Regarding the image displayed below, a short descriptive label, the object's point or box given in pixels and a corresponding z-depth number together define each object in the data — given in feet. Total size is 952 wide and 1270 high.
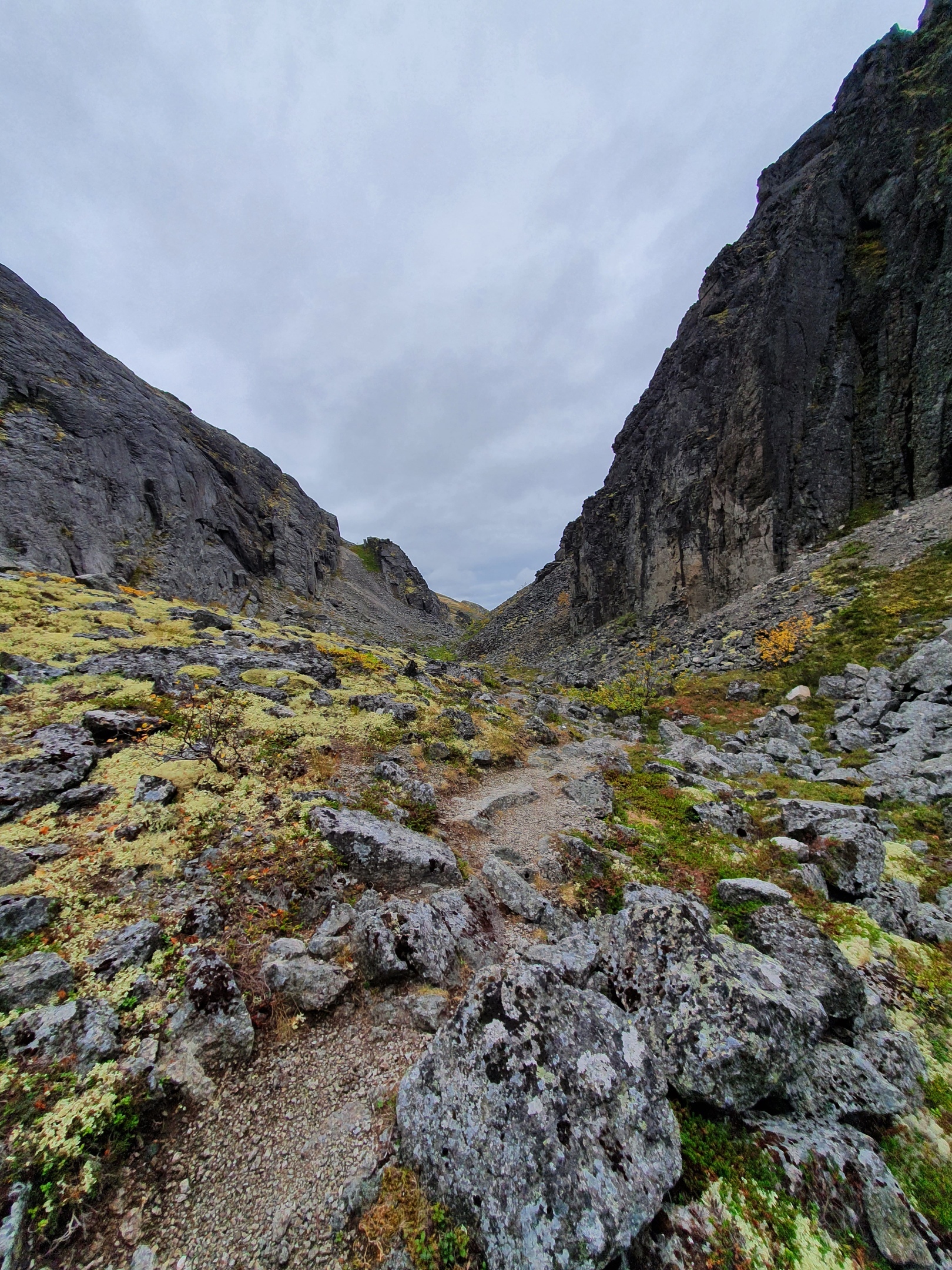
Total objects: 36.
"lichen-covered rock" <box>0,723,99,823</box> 26.27
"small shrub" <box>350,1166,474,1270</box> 11.49
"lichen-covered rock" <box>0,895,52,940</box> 18.47
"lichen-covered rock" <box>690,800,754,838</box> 34.53
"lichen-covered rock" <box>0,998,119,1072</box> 14.46
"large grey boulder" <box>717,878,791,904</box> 24.06
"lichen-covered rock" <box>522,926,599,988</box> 19.45
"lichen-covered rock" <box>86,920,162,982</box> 17.70
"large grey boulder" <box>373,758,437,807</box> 37.93
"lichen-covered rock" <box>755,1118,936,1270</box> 11.89
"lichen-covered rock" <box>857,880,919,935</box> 24.41
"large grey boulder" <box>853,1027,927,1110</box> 16.47
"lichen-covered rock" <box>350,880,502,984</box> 20.30
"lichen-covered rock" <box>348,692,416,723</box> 55.42
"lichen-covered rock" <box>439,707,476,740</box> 56.13
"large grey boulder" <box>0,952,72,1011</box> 15.71
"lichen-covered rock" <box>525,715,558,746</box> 63.46
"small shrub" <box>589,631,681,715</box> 88.69
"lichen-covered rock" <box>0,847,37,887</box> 21.02
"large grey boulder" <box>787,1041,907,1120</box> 15.37
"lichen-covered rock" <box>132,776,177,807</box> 28.14
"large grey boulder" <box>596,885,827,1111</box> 15.35
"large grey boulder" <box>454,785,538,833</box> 36.55
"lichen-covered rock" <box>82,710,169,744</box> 34.45
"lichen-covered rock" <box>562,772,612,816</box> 39.65
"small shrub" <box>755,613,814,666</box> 86.07
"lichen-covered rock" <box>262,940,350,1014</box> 18.54
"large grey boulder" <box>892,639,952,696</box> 53.83
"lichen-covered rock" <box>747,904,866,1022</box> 18.58
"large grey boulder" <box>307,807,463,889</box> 26.86
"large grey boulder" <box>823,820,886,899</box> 26.94
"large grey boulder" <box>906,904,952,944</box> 23.06
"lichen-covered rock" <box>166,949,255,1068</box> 15.85
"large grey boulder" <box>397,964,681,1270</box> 11.76
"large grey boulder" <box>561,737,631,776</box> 50.16
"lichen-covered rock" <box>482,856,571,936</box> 25.40
